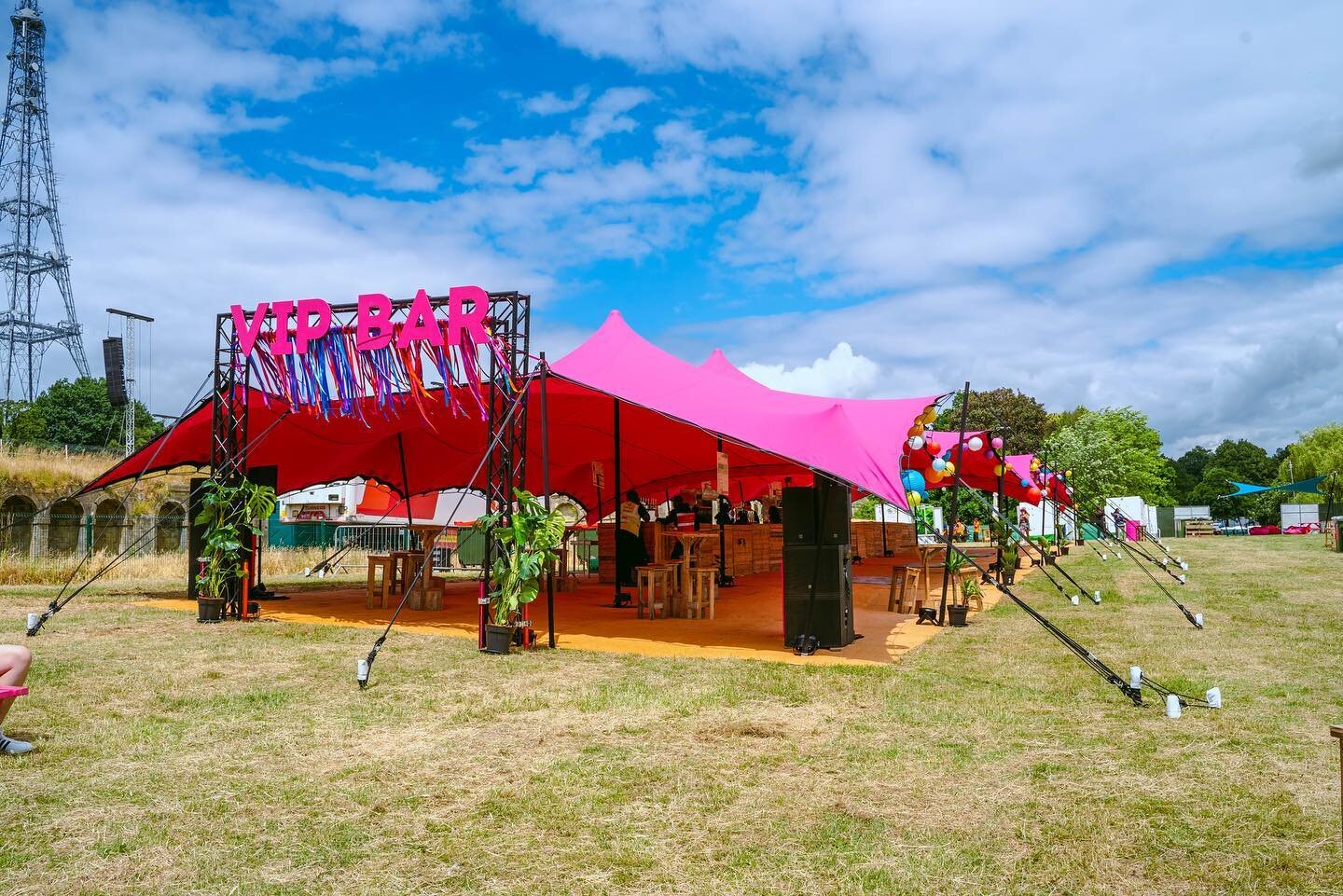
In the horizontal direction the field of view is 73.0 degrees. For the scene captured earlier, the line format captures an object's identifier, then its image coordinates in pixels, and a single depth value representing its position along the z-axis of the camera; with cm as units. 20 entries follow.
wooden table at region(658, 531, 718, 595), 1005
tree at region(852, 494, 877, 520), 4236
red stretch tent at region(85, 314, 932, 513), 800
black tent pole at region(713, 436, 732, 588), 1377
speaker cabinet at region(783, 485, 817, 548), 770
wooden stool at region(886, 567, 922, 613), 1107
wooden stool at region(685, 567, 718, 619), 1017
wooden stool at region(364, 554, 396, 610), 1198
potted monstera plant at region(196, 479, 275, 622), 995
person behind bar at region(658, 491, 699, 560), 1437
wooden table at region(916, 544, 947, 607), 1129
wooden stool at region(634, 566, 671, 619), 1012
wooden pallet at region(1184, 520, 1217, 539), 4472
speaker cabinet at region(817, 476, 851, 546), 768
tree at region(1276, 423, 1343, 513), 5067
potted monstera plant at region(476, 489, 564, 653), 772
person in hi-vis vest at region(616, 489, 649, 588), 1288
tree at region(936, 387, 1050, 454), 4431
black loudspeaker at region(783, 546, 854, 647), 775
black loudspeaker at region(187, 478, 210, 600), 1075
